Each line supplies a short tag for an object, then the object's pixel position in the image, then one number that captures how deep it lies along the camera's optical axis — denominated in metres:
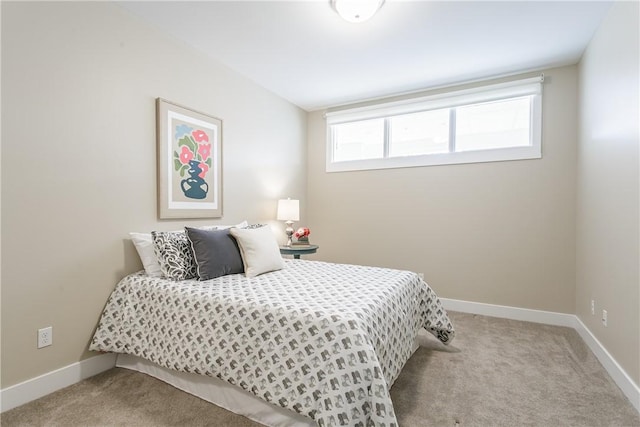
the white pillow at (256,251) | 2.43
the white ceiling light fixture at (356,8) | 2.14
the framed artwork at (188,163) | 2.57
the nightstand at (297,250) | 3.49
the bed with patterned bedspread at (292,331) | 1.34
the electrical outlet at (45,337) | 1.90
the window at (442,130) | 3.32
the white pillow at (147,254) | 2.27
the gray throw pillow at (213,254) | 2.27
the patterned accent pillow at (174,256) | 2.21
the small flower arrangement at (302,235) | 3.72
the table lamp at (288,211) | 3.77
